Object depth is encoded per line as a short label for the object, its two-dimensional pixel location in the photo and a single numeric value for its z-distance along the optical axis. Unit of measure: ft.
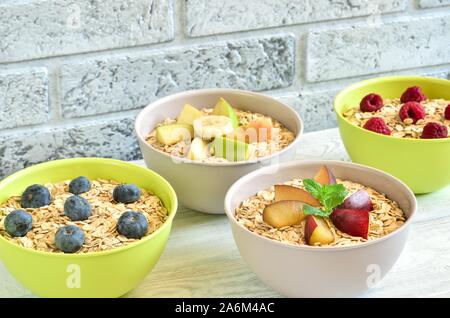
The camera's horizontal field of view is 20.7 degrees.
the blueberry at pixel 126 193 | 3.18
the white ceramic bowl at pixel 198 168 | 3.27
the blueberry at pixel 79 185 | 3.22
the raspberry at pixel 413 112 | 3.49
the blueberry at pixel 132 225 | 3.02
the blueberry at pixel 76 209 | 3.09
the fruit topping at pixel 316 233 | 2.99
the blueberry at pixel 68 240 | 2.95
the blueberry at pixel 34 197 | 3.14
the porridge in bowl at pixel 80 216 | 2.99
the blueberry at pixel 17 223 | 3.01
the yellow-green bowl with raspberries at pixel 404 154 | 3.37
